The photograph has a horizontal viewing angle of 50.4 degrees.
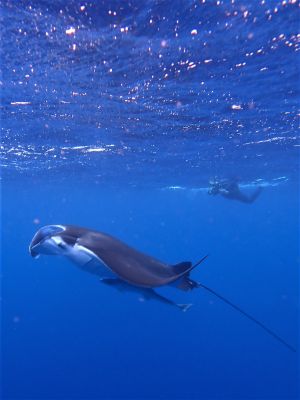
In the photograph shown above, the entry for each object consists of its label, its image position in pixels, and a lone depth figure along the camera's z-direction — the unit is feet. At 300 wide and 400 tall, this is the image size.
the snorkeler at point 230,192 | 79.36
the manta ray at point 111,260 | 15.51
